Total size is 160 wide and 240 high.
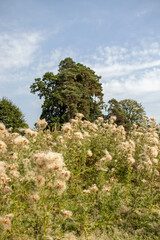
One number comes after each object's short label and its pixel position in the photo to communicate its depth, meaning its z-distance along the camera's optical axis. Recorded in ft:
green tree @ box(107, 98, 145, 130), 117.15
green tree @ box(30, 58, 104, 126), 91.29
